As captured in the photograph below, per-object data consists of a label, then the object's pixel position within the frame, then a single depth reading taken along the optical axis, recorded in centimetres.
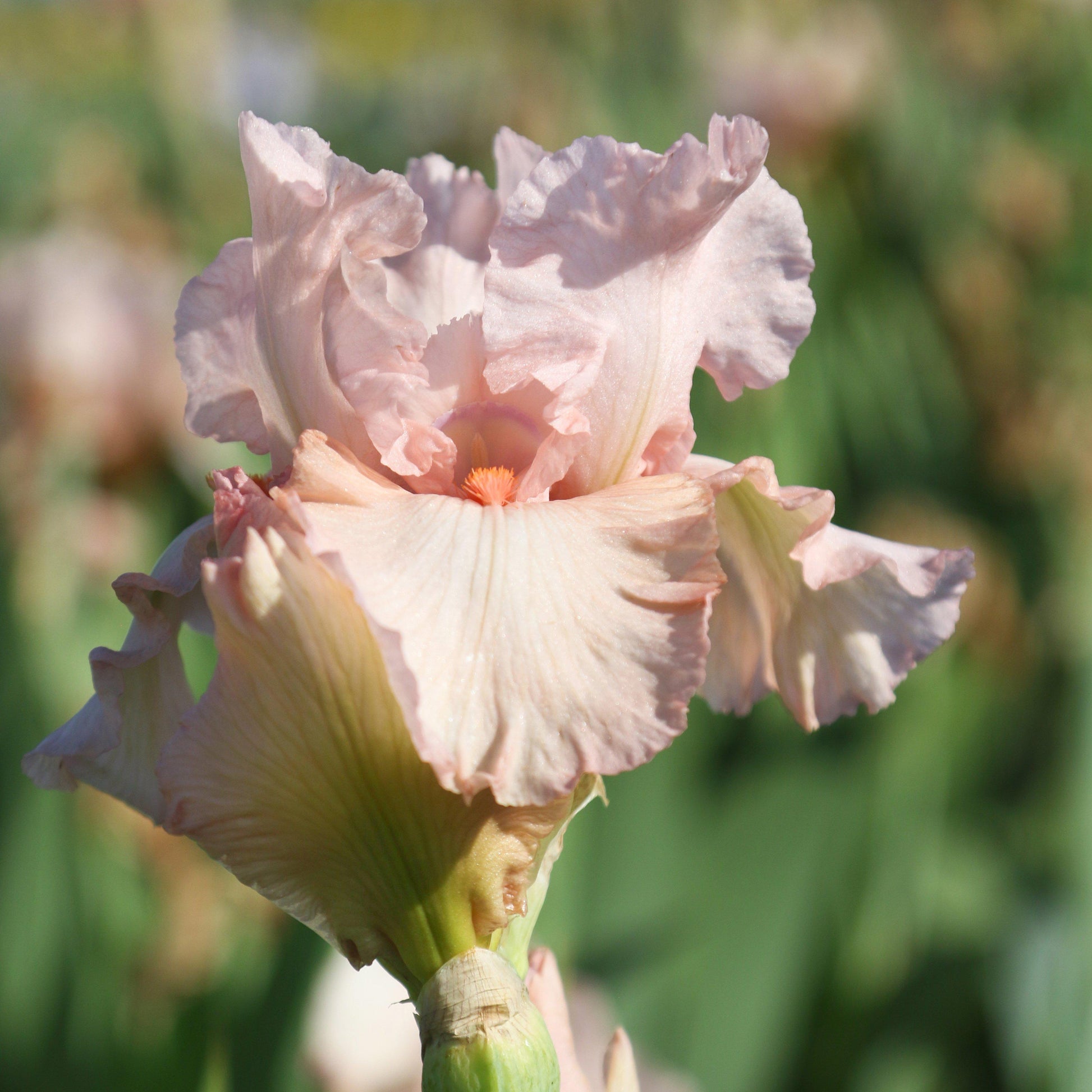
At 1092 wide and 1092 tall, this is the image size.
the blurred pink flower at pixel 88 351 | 211
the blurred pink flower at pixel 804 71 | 315
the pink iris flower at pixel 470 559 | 74
